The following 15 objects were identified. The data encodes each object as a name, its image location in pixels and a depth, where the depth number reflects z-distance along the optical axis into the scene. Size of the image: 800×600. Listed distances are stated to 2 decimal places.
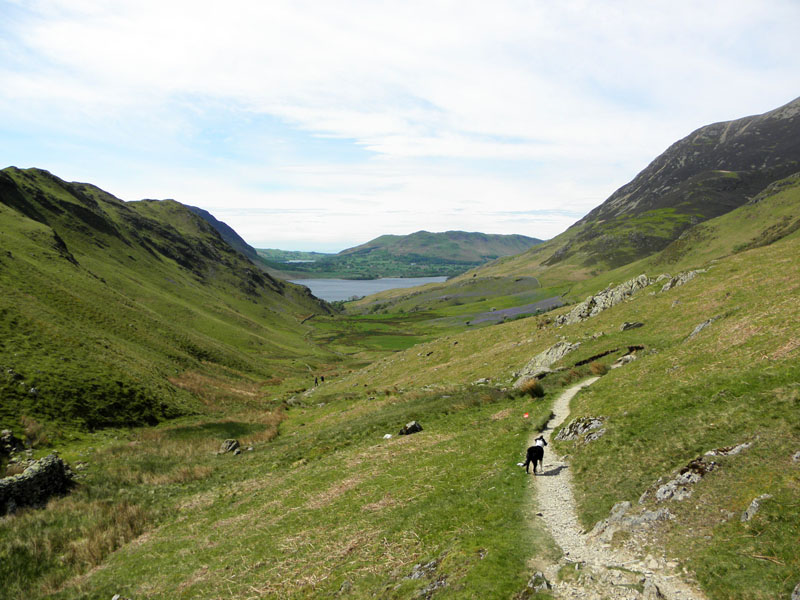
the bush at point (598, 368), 34.78
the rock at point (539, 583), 10.87
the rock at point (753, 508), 10.98
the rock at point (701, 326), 31.74
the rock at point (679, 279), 48.91
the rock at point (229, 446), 40.47
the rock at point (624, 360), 33.66
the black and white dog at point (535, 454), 19.06
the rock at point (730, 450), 14.12
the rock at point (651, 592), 9.52
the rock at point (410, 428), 31.42
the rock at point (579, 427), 21.80
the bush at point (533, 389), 33.12
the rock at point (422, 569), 13.33
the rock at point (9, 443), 30.52
